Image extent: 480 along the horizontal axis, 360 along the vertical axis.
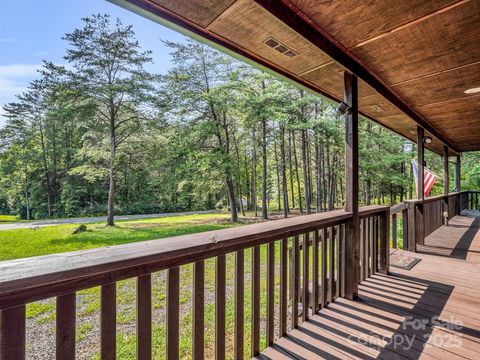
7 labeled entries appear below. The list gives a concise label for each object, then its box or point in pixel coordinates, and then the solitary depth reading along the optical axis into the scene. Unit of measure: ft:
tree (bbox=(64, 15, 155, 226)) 37.78
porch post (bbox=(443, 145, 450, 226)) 22.58
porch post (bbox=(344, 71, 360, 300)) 8.36
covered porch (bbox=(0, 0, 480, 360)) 3.33
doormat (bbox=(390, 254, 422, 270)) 11.46
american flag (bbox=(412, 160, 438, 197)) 16.11
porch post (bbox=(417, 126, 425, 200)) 15.89
